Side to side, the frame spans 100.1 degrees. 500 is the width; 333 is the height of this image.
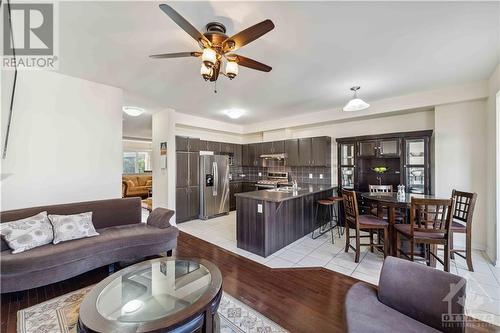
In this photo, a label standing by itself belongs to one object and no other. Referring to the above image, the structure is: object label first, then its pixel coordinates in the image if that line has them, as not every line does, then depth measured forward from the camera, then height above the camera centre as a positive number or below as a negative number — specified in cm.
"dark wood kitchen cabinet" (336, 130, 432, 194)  400 +8
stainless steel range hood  618 +26
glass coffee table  136 -105
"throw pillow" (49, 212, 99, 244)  252 -77
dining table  291 -58
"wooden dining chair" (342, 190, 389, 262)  307 -86
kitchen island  335 -94
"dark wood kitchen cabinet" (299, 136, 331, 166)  534 +36
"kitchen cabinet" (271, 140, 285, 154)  618 +54
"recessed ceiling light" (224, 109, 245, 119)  454 +115
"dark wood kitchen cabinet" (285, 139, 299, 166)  587 +39
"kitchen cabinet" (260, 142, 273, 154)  647 +55
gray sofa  210 -95
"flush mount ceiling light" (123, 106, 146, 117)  468 +125
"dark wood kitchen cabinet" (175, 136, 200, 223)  535 -35
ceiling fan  166 +108
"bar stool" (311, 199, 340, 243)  428 -122
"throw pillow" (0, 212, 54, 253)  223 -74
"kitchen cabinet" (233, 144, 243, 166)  704 +35
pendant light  328 +94
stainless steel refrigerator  572 -57
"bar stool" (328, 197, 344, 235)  483 -124
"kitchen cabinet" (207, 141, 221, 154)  615 +56
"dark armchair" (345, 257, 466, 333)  125 -92
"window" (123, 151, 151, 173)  1008 +19
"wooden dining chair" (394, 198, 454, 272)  249 -79
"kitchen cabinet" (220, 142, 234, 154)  655 +56
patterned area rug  180 -140
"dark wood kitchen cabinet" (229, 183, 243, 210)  668 -85
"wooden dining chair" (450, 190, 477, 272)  269 -72
